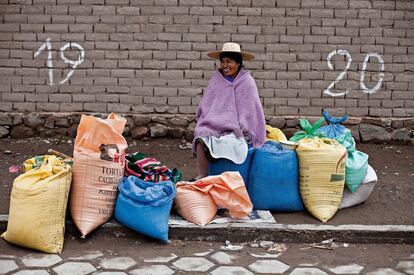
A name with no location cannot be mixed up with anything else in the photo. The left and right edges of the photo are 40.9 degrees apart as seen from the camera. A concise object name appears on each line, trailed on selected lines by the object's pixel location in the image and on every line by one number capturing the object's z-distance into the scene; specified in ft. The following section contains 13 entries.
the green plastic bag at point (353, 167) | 15.97
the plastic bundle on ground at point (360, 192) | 16.33
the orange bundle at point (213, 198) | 14.65
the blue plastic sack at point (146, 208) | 13.73
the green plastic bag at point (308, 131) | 17.24
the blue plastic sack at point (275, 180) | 15.61
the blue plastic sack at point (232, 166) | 15.90
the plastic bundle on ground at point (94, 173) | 14.08
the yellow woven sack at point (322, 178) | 15.42
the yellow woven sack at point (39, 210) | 13.16
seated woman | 16.28
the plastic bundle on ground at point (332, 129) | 17.35
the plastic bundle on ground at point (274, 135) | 17.95
